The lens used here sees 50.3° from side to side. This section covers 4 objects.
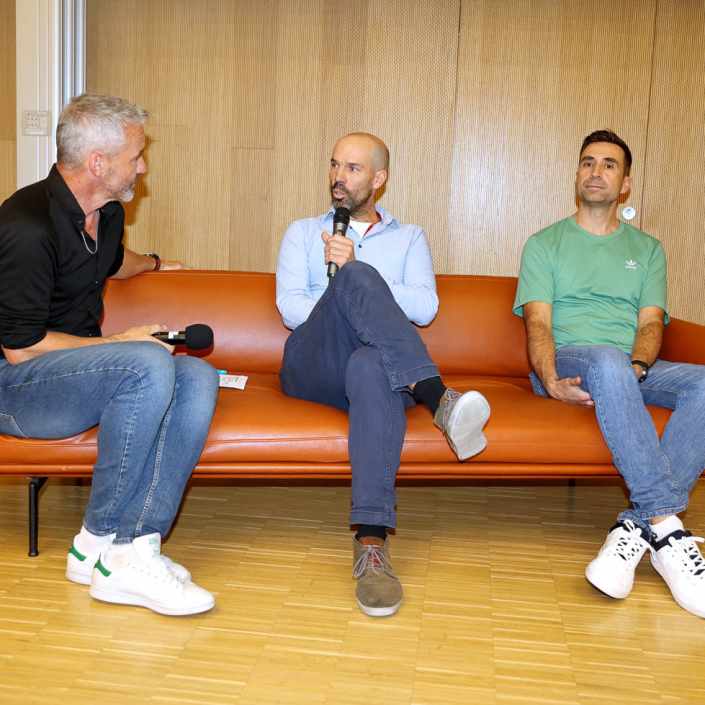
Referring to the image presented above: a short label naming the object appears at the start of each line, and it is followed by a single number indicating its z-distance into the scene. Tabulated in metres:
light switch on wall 3.52
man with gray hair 1.89
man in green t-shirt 2.05
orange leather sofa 2.14
